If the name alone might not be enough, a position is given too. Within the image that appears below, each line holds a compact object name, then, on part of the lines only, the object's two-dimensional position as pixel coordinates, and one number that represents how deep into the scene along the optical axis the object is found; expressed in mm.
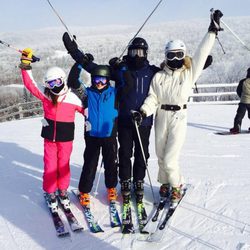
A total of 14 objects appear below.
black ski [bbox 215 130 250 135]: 8541
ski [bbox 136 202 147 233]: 3745
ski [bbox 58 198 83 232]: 3742
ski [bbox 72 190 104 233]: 3725
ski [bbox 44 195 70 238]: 3660
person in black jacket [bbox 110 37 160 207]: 3945
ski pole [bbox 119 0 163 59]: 4344
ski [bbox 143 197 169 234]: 3645
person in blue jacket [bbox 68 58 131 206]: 3934
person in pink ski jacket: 3984
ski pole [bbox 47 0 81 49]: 4133
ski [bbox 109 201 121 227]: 3821
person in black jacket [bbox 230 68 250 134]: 8539
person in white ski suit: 3881
